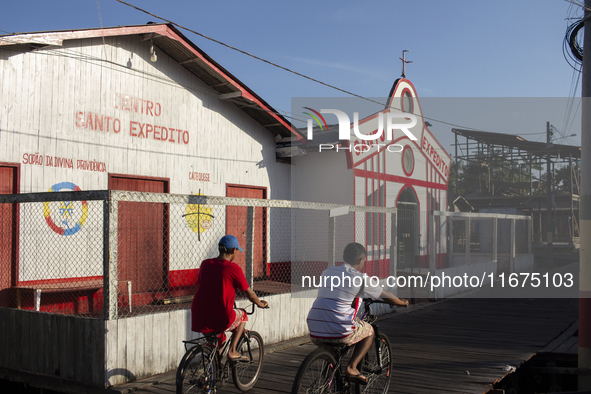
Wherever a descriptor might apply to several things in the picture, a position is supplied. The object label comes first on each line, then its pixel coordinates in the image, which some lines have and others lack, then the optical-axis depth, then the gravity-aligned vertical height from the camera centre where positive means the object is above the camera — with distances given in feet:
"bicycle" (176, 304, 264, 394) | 14.81 -4.85
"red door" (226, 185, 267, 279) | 38.47 -0.83
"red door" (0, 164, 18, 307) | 25.20 -1.17
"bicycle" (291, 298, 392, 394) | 13.26 -4.48
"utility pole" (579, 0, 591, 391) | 19.47 -0.20
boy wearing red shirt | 15.70 -2.53
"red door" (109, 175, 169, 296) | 30.96 -1.65
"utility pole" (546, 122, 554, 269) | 79.00 +3.79
